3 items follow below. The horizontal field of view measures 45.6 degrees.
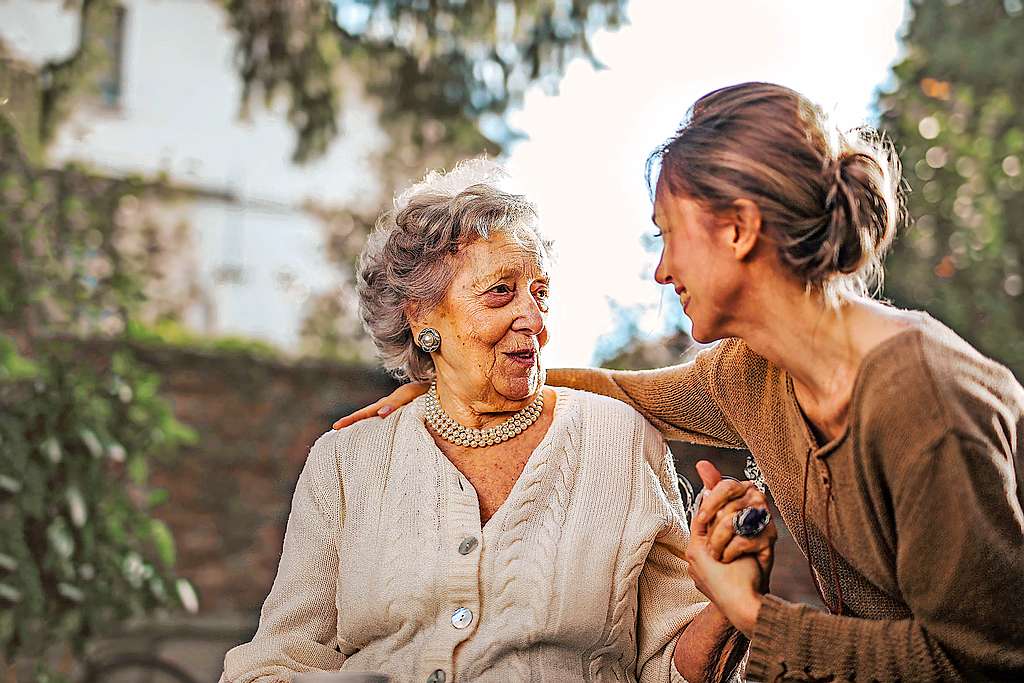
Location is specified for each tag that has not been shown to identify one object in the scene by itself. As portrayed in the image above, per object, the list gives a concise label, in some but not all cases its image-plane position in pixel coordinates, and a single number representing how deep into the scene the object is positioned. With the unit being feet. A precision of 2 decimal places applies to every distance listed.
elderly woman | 7.76
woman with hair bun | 5.97
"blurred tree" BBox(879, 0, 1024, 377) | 17.44
